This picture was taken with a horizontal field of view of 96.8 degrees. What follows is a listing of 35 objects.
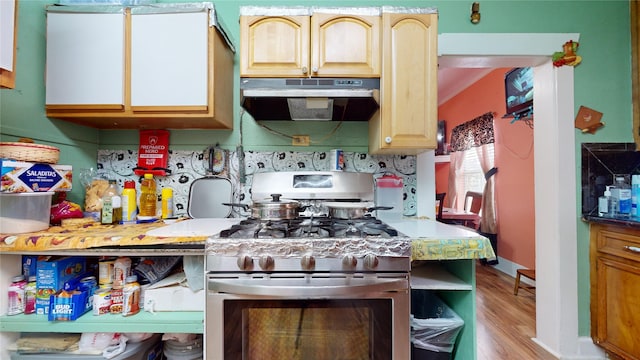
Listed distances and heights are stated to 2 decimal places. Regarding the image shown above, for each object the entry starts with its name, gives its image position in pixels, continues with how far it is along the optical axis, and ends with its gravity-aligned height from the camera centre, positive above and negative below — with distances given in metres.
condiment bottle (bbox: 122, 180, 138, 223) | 1.55 -0.10
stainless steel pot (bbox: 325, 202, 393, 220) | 1.44 -0.13
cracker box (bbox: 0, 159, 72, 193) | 1.13 +0.03
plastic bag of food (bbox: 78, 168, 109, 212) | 1.57 -0.02
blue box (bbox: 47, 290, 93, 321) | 1.16 -0.50
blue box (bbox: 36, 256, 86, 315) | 1.19 -0.40
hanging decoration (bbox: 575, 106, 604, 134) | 1.82 +0.41
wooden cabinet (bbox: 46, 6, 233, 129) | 1.47 +0.63
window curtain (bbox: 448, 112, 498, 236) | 4.02 +0.52
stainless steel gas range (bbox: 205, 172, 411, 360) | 1.06 -0.41
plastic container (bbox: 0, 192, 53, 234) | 1.19 -0.12
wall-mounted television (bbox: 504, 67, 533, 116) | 2.90 +1.01
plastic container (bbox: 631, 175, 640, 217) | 1.65 -0.07
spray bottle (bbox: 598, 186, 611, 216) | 1.75 -0.11
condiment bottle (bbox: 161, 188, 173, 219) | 1.73 -0.11
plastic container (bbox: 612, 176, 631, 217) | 1.68 -0.09
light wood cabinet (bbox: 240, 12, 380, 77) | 1.49 +0.74
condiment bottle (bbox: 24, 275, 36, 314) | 1.22 -0.49
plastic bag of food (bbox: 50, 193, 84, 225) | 1.42 -0.14
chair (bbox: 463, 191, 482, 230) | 4.34 -0.33
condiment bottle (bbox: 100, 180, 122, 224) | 1.49 -0.13
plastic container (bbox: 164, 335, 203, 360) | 1.30 -0.76
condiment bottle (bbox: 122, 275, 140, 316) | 1.21 -0.49
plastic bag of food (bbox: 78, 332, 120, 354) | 1.20 -0.67
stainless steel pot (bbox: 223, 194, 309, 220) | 1.35 -0.12
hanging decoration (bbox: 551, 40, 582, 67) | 1.82 +0.83
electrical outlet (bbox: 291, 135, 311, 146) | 1.85 +0.29
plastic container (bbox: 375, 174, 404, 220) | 1.77 -0.07
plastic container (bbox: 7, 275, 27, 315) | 1.20 -0.48
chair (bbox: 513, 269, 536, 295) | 2.73 -0.87
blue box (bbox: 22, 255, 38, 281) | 1.26 -0.36
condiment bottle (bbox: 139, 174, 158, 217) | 1.68 -0.07
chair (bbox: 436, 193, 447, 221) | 3.94 -0.27
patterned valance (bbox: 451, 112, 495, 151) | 4.04 +0.81
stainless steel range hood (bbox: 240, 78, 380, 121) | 1.45 +0.46
